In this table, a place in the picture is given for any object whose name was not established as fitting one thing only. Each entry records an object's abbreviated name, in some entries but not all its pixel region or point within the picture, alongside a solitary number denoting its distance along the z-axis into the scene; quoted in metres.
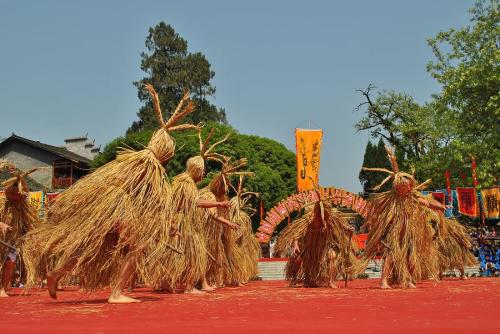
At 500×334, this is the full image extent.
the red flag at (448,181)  19.53
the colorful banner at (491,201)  18.39
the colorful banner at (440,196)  19.33
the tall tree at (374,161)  38.38
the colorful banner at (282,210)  21.88
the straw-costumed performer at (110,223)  6.50
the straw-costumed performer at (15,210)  9.02
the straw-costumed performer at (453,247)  12.25
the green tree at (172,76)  36.94
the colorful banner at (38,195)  22.80
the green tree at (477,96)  19.36
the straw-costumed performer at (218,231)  9.95
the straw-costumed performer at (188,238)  8.27
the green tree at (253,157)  29.48
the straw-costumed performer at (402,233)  9.27
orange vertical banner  21.48
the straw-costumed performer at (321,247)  10.32
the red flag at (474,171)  19.36
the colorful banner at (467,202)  18.92
